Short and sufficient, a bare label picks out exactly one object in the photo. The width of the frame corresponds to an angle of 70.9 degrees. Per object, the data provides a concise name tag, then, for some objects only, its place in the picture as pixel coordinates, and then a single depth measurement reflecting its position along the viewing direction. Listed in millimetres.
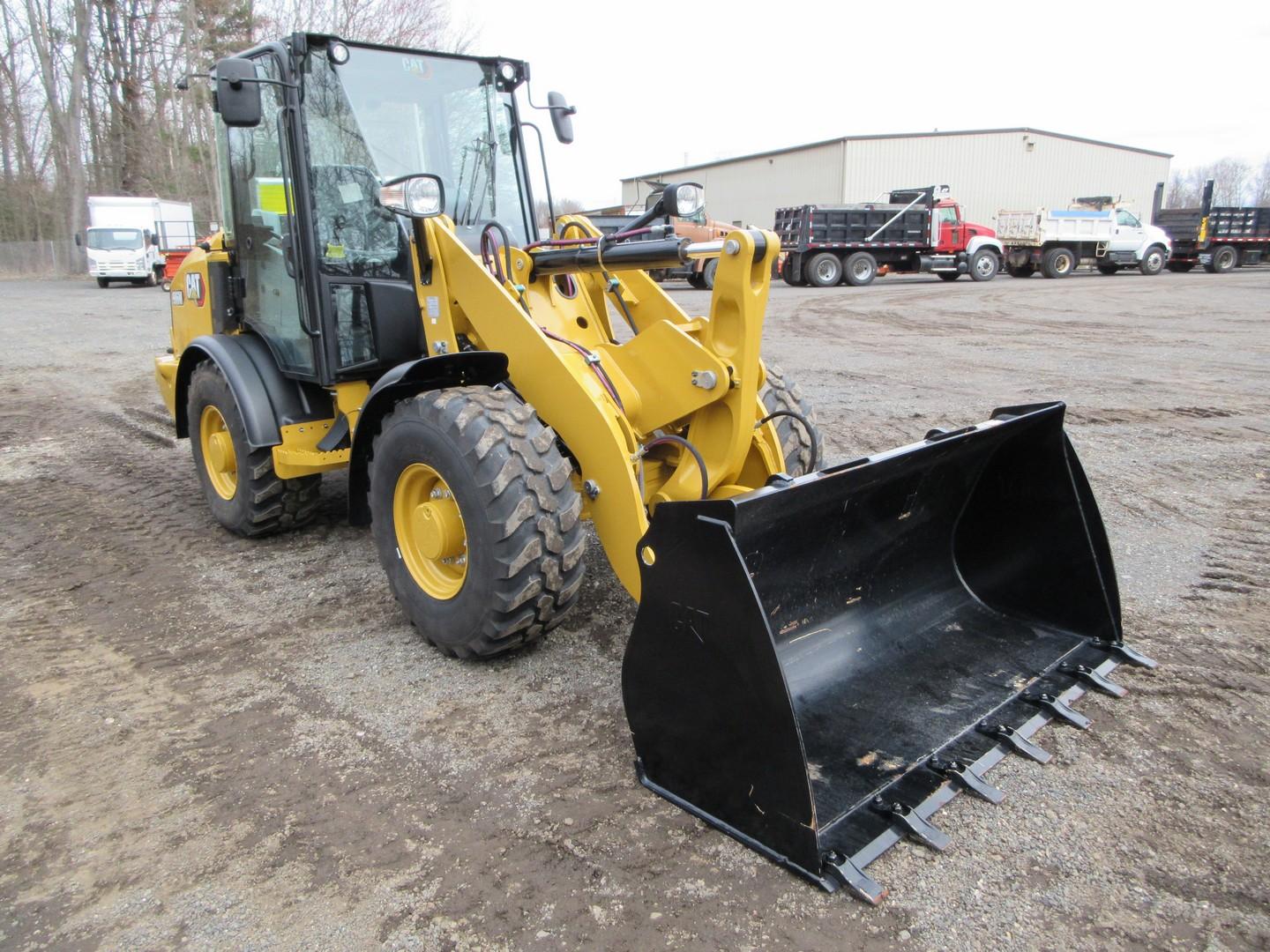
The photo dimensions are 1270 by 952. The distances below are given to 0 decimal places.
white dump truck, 27297
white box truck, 29484
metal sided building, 39562
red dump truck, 24656
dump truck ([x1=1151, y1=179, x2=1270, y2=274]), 30703
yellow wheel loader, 2605
